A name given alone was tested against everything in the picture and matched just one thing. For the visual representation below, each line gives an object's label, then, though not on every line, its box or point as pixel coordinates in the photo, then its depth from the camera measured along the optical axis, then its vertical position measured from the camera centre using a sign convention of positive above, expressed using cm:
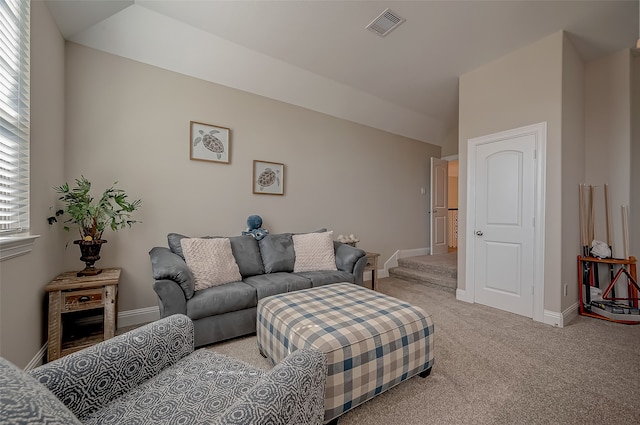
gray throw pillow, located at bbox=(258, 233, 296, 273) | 298 -47
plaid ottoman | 139 -74
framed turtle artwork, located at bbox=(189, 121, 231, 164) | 297 +80
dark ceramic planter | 215 -34
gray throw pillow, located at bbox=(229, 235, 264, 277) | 283 -47
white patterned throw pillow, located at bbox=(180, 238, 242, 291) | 240 -47
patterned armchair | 82 -64
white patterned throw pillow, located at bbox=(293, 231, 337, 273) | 310 -48
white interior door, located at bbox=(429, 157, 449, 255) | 534 +11
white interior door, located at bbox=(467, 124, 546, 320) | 289 -10
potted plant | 213 -4
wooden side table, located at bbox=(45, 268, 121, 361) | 188 -68
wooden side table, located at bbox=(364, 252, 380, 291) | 373 -73
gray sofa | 209 -68
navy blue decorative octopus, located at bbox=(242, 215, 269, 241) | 316 -19
